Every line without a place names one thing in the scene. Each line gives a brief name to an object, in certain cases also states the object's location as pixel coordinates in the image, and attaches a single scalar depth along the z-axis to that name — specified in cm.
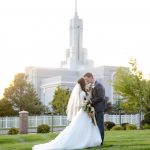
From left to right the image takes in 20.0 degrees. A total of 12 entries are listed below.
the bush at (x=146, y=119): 2959
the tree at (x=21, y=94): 5012
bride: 984
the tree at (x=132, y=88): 3209
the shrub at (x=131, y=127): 2695
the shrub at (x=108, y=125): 2941
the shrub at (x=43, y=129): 2825
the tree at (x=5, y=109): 4698
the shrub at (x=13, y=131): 2766
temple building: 9839
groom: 1006
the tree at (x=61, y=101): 5673
